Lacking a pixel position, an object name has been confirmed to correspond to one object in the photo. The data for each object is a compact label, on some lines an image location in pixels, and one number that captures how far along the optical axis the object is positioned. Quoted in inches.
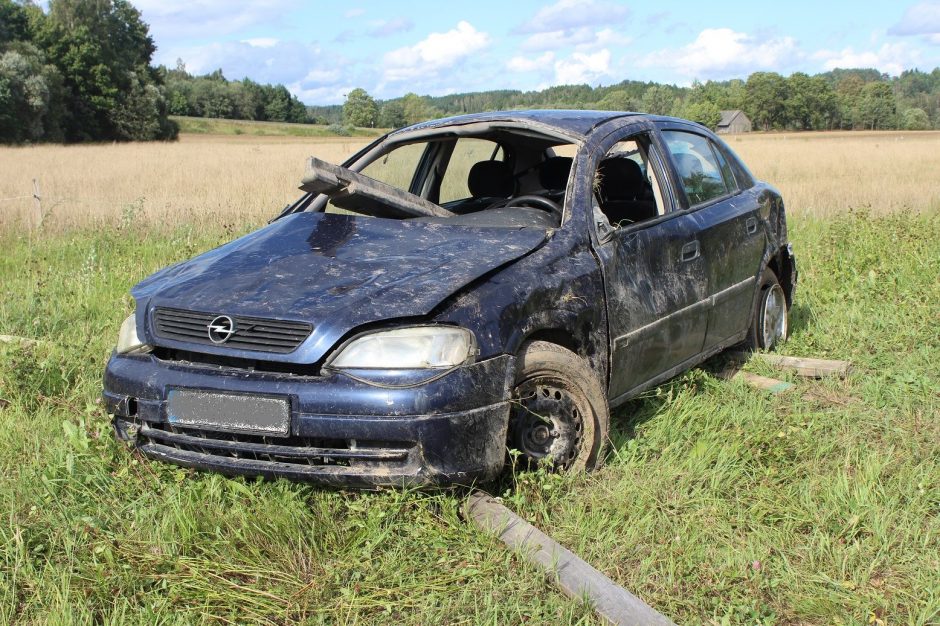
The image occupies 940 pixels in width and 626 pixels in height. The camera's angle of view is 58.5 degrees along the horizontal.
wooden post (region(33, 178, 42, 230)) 425.0
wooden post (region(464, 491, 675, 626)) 102.7
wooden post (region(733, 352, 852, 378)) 205.3
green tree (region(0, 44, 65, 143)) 1973.4
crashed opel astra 118.0
